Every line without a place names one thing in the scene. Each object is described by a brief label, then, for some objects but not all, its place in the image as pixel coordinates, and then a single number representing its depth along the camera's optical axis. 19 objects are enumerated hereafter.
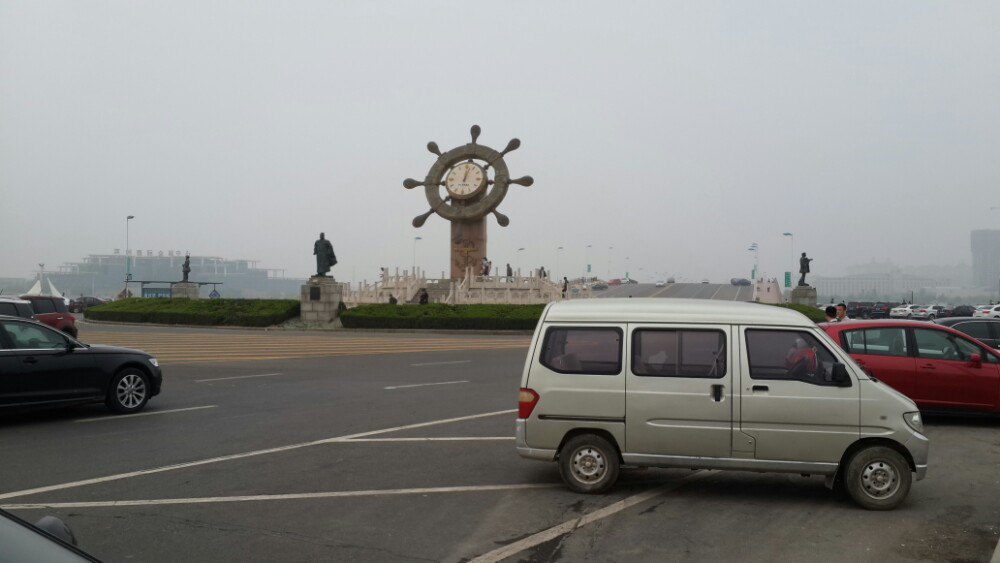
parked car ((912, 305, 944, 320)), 52.26
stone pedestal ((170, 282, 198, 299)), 48.53
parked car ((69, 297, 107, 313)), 60.97
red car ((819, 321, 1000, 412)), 11.16
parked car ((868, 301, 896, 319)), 54.56
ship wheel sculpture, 51.59
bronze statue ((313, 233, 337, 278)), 37.31
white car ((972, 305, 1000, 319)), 45.67
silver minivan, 7.02
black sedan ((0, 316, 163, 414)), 10.80
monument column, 52.19
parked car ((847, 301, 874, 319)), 52.72
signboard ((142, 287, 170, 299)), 62.22
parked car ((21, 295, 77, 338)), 24.53
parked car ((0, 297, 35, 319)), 21.06
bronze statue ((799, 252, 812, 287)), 47.15
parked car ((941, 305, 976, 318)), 51.57
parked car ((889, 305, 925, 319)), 53.16
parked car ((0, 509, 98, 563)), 2.64
